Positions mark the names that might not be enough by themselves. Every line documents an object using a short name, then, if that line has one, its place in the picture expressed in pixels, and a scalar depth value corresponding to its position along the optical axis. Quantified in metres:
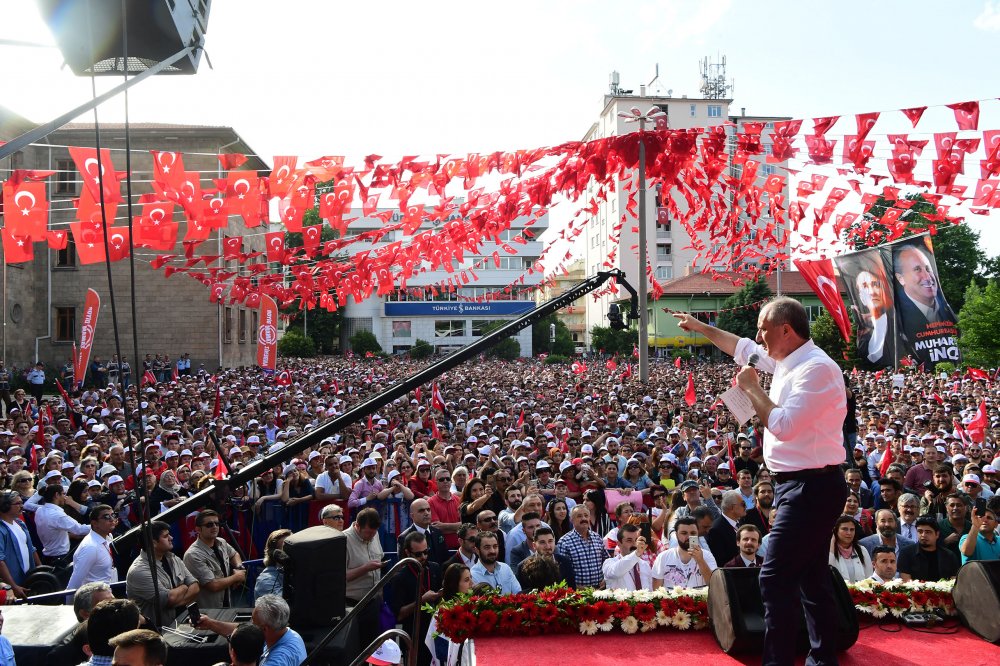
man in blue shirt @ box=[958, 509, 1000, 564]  6.95
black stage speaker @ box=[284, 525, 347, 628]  4.84
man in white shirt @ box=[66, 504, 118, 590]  6.59
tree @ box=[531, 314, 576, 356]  63.16
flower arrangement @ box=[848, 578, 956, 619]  4.26
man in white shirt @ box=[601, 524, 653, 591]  6.61
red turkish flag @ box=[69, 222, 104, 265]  9.86
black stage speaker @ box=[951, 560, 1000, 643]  3.88
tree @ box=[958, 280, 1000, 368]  38.06
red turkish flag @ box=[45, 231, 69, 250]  10.41
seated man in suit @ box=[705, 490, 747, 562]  7.03
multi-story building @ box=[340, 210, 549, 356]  68.25
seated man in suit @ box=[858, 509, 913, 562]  7.19
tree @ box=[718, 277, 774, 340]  54.69
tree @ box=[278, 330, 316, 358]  57.19
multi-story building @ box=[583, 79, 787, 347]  61.94
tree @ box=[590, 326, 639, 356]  53.56
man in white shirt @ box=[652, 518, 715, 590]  6.48
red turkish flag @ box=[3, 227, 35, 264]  9.84
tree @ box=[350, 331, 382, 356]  61.00
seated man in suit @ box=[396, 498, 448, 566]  7.52
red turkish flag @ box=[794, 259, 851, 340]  13.93
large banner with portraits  14.59
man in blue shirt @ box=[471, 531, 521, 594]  6.32
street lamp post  8.63
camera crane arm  3.20
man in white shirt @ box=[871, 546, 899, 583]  6.50
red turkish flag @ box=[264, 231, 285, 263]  11.11
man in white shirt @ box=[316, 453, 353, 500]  9.58
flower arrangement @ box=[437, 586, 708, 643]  4.08
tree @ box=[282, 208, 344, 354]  64.69
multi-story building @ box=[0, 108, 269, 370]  32.84
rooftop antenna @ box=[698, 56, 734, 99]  71.00
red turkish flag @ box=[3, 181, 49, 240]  9.56
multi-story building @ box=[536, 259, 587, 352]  83.46
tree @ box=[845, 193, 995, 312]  51.91
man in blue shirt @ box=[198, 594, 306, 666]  4.66
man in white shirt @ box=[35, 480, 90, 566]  7.88
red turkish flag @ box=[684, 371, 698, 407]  18.15
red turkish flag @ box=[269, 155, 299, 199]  9.35
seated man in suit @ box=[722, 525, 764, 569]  6.41
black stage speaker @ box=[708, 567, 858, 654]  3.71
